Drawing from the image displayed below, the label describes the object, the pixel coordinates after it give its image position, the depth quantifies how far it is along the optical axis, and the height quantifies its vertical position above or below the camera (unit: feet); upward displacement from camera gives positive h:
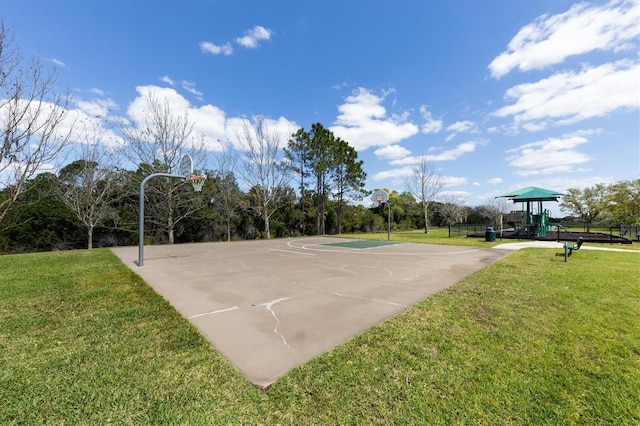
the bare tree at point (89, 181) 43.06 +6.75
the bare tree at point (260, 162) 65.16 +14.63
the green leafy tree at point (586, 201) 85.87 +5.97
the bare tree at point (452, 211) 107.45 +3.59
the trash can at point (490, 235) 47.55 -2.82
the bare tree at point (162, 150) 50.53 +14.05
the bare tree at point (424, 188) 78.18 +9.42
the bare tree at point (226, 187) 64.08 +8.19
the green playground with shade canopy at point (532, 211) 54.08 +1.87
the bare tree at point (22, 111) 20.92 +9.09
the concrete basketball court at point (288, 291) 9.18 -4.23
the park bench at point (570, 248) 24.66 -2.98
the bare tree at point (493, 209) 100.76 +4.08
